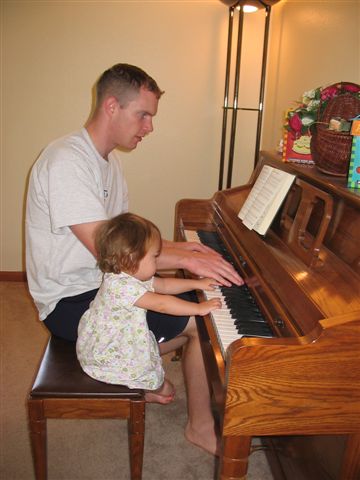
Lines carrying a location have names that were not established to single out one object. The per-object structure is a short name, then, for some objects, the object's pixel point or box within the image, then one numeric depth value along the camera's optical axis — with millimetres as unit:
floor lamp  2830
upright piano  966
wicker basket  1411
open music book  1559
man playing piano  1524
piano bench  1354
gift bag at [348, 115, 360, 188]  1272
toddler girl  1348
